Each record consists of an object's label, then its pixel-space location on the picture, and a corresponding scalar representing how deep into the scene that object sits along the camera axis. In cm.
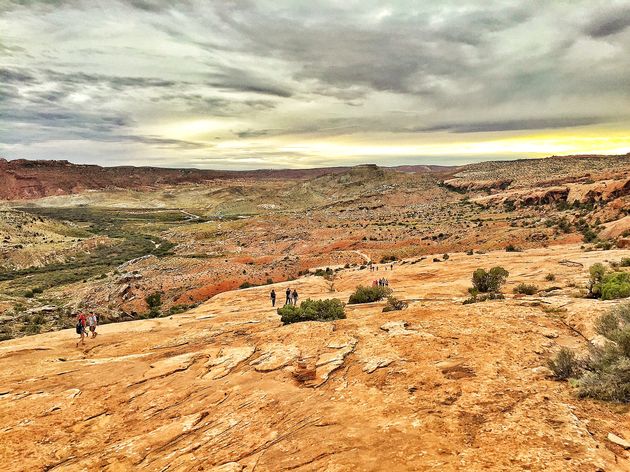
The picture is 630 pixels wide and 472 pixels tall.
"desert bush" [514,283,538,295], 1958
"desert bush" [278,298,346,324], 1827
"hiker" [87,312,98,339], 1916
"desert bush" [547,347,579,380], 916
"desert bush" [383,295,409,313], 1831
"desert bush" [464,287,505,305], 1820
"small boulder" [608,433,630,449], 648
